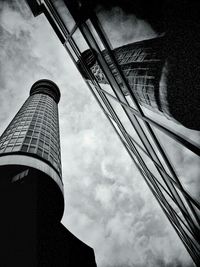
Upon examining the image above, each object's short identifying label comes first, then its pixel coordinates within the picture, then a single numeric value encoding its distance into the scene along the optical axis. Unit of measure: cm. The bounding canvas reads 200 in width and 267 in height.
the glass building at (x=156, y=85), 305
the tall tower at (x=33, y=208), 2308
